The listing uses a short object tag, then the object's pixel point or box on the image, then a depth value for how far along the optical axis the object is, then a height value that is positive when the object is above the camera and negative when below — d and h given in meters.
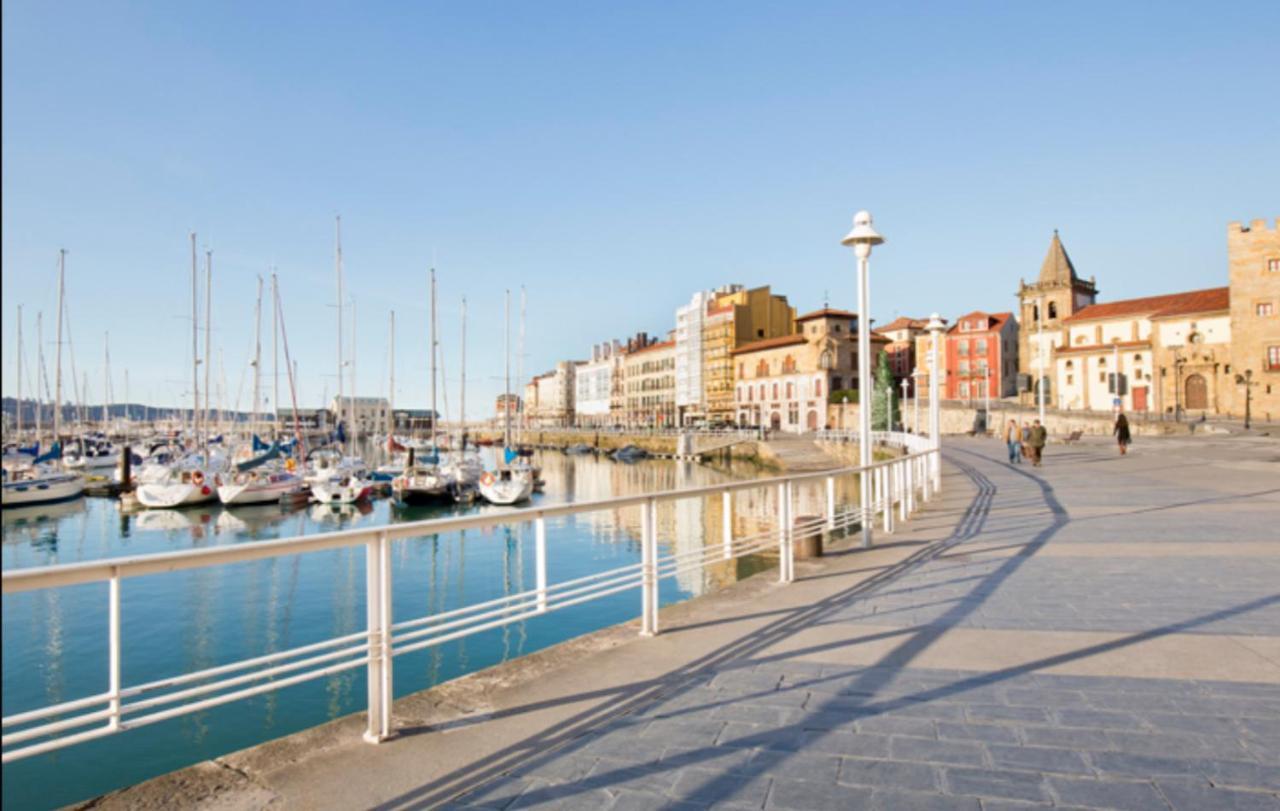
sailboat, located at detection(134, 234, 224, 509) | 38.38 -2.61
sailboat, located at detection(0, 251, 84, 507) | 37.44 -2.59
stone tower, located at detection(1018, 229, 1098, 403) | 93.50 +13.76
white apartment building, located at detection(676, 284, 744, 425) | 113.38 +8.99
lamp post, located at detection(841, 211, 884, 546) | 12.98 +2.00
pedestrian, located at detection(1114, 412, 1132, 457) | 34.54 -0.66
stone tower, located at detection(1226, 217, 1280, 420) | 65.25 +8.69
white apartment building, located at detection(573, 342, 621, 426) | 143.25 +6.67
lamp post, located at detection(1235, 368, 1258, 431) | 61.62 +2.81
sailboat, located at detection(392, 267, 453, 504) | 40.78 -3.07
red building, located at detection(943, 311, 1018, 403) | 91.75 +6.85
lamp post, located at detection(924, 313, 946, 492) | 21.81 +1.00
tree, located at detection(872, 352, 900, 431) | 81.88 +1.98
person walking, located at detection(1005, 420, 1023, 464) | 31.83 -0.94
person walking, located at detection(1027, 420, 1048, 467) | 28.50 -0.76
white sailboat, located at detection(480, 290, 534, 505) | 40.06 -3.05
